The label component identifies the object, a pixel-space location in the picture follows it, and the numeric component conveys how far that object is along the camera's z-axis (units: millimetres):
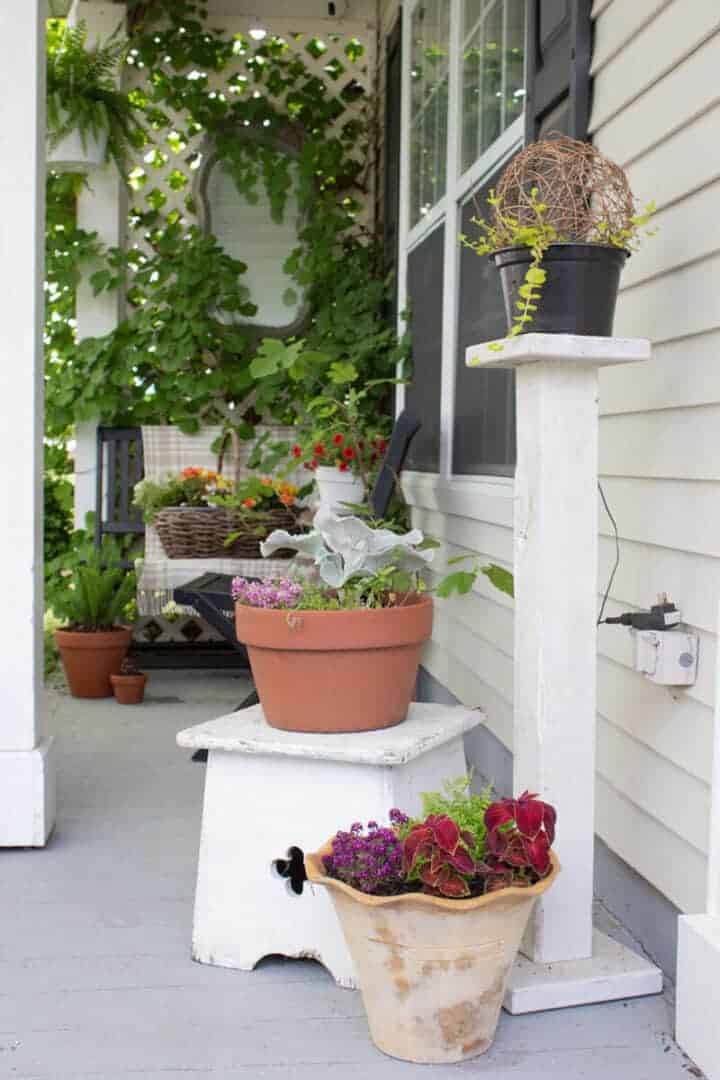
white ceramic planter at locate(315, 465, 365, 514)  4578
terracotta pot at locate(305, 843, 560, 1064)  1969
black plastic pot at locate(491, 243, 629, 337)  2203
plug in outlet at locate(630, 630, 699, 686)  2246
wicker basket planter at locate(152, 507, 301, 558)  5133
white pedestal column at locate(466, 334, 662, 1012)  2264
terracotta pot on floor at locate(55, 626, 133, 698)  5098
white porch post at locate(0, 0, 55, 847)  3004
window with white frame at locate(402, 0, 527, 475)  3480
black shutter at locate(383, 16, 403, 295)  5465
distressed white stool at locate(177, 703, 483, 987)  2354
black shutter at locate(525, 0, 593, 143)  2787
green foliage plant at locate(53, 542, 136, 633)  5133
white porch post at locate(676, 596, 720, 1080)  1967
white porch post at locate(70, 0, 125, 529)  5703
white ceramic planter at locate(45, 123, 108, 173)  5441
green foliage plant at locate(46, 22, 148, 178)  5410
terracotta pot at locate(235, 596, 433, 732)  2396
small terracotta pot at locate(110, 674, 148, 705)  5020
